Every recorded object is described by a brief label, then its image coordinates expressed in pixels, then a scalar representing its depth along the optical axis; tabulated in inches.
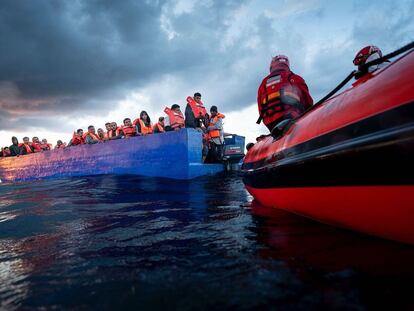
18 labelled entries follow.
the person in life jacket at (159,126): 451.2
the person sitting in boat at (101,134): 604.2
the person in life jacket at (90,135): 575.5
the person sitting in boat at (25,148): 740.6
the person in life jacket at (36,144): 786.8
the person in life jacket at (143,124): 464.8
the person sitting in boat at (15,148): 742.5
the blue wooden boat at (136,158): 345.1
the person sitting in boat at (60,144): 777.6
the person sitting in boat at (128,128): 454.9
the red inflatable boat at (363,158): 62.7
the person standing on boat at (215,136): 426.6
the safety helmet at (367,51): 128.9
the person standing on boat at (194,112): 403.2
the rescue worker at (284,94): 154.8
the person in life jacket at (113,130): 512.9
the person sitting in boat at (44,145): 818.3
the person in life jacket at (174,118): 435.2
